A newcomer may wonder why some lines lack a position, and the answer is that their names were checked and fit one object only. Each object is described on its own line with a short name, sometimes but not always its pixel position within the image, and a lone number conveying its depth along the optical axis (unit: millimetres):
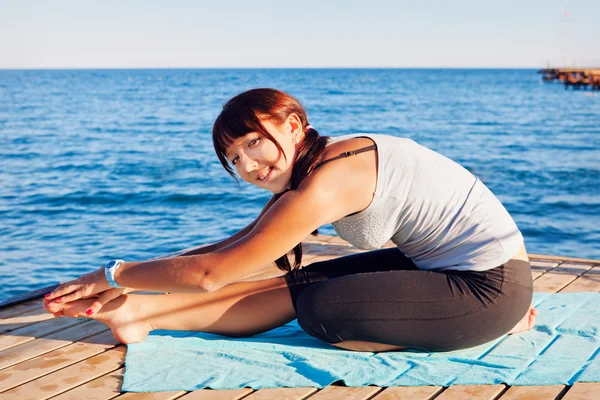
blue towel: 2479
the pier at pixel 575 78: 51819
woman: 2389
